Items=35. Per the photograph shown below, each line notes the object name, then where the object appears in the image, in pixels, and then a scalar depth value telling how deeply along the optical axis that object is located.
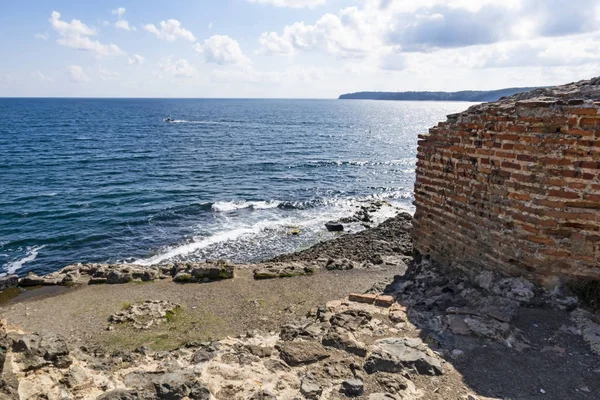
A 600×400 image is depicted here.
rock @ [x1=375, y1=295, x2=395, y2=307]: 7.44
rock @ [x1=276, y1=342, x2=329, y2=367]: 5.70
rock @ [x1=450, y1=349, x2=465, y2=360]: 5.67
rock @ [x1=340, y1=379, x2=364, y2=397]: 4.91
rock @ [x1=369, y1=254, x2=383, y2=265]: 15.20
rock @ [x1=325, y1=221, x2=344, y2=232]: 24.39
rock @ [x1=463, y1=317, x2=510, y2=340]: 5.99
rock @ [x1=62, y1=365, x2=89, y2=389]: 5.12
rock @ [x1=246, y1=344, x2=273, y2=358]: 5.94
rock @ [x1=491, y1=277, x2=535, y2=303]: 6.67
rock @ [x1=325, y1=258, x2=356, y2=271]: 14.26
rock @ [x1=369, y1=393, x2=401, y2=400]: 4.81
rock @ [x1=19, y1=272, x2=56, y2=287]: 14.57
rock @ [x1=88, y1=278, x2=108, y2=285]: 14.09
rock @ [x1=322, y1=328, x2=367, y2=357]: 5.81
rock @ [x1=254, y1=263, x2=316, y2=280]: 13.20
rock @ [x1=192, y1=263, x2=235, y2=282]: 13.11
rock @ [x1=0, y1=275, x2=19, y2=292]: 14.56
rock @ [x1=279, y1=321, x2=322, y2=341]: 6.47
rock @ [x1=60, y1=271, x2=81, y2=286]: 14.37
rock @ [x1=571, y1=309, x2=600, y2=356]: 5.67
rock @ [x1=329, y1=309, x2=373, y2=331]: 6.59
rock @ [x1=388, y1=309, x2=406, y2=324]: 6.78
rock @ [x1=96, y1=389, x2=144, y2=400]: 4.68
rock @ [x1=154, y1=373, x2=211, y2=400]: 4.82
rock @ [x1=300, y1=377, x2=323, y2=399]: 4.88
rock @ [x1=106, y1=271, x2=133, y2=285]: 13.94
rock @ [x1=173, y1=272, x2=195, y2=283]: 13.19
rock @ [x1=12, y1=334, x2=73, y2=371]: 5.38
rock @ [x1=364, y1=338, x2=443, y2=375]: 5.36
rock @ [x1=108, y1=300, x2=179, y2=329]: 9.57
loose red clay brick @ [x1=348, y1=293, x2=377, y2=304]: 7.64
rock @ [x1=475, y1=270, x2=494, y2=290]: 7.19
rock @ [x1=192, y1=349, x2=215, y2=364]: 5.80
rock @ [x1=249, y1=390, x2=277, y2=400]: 4.82
